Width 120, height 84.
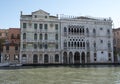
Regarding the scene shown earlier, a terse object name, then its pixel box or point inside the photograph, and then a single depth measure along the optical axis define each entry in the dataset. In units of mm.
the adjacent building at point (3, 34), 60219
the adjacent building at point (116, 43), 60053
